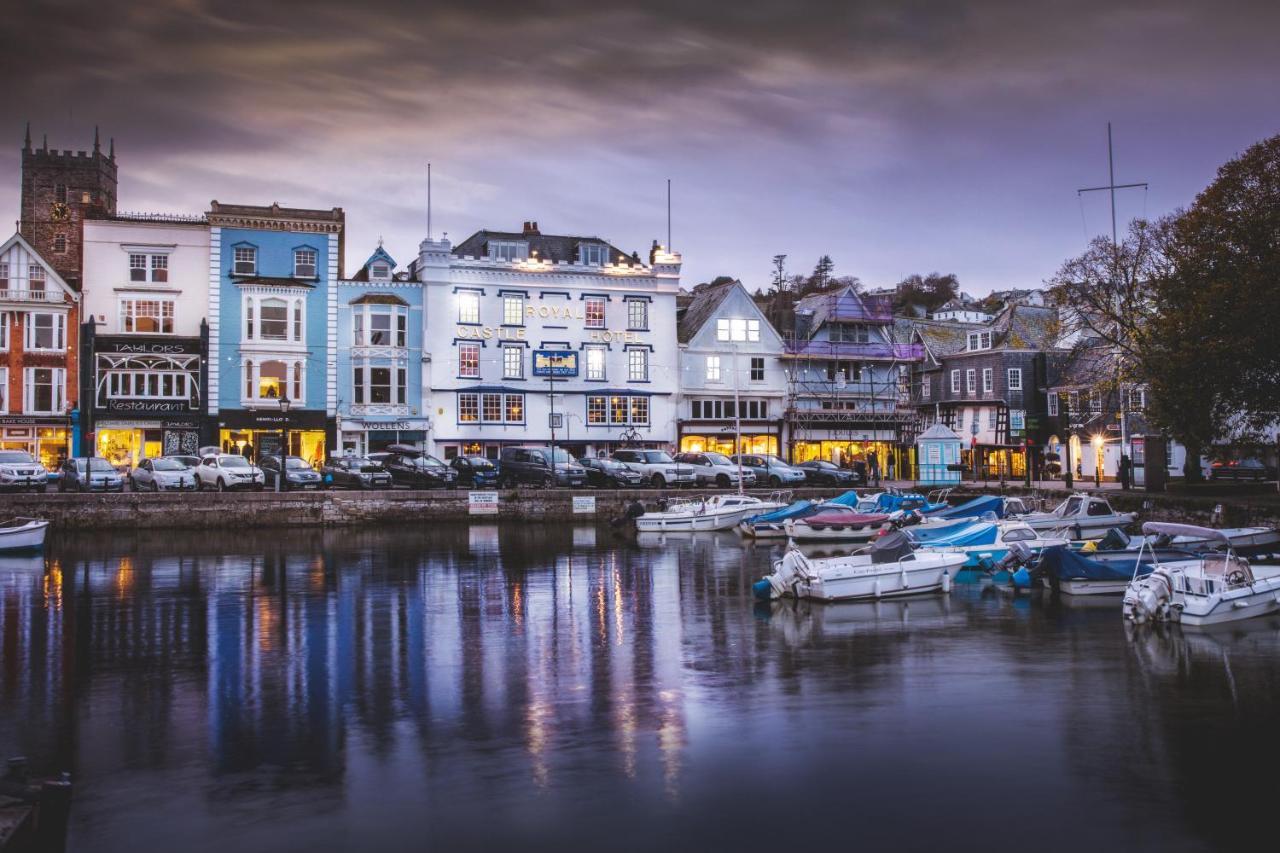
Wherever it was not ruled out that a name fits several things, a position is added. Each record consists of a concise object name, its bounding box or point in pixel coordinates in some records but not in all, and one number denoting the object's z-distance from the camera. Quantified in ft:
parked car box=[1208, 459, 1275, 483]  188.85
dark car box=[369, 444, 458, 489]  170.09
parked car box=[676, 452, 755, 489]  180.55
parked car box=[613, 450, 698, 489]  178.81
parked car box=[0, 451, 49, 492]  153.89
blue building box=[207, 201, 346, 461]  197.16
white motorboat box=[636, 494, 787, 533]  155.22
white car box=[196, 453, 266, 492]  161.07
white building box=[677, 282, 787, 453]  223.51
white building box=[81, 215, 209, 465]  192.13
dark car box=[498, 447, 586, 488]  175.52
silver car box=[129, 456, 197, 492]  161.38
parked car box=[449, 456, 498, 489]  174.75
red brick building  189.98
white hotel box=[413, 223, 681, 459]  207.82
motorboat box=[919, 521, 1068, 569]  109.70
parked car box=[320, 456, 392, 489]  168.55
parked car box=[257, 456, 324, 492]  165.07
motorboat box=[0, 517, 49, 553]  126.82
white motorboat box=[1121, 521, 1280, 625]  77.87
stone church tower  237.04
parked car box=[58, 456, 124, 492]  157.99
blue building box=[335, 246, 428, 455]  202.18
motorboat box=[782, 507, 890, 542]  139.23
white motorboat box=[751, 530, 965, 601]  90.79
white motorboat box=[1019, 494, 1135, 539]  130.62
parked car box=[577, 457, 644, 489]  177.88
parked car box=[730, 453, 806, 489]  182.80
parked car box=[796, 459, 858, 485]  186.60
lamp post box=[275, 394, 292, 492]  156.39
